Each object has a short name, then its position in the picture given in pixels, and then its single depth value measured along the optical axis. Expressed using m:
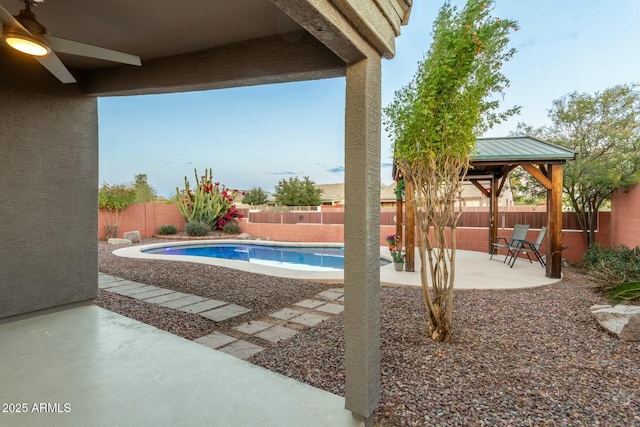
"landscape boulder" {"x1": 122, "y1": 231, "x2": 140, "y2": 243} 11.09
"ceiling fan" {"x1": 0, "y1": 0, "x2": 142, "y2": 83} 1.97
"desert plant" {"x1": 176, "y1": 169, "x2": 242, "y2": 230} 13.32
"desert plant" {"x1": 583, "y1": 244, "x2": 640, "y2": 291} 4.46
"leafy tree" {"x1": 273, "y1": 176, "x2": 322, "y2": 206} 26.91
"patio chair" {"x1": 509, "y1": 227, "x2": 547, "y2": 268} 6.29
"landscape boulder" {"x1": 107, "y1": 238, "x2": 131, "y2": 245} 10.17
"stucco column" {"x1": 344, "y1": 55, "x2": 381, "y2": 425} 1.72
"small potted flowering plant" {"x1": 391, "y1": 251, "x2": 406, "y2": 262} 6.07
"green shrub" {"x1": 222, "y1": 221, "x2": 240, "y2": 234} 13.59
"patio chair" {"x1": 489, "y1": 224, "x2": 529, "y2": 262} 6.87
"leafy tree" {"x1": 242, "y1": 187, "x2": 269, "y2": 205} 28.11
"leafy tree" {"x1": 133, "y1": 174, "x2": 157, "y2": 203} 17.09
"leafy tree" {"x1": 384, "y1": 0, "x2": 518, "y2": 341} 2.60
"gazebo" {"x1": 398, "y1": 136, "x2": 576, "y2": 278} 5.55
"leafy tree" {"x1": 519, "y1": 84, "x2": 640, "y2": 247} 6.34
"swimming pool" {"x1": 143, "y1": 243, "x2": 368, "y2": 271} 9.34
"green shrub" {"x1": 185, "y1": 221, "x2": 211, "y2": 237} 12.32
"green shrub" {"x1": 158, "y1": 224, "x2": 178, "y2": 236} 12.72
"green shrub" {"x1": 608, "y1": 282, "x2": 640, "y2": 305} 3.75
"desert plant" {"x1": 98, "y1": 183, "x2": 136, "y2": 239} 11.47
